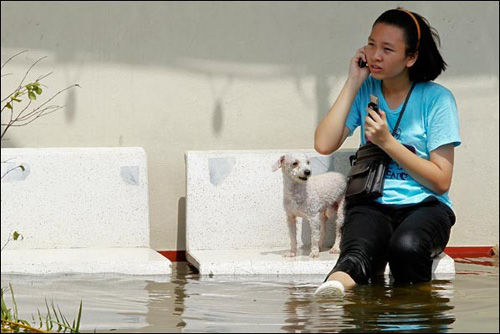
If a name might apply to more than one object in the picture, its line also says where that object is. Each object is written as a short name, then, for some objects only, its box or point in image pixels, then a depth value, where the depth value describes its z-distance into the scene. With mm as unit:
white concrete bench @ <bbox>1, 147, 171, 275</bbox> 12211
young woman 9328
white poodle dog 11617
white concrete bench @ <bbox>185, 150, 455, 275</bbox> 12461
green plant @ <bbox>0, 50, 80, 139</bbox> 12914
